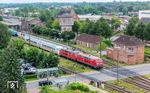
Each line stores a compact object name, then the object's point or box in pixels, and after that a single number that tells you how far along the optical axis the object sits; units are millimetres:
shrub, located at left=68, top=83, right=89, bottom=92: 42931
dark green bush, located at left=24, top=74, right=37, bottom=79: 50500
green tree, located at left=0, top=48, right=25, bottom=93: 34906
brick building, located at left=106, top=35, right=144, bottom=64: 60156
